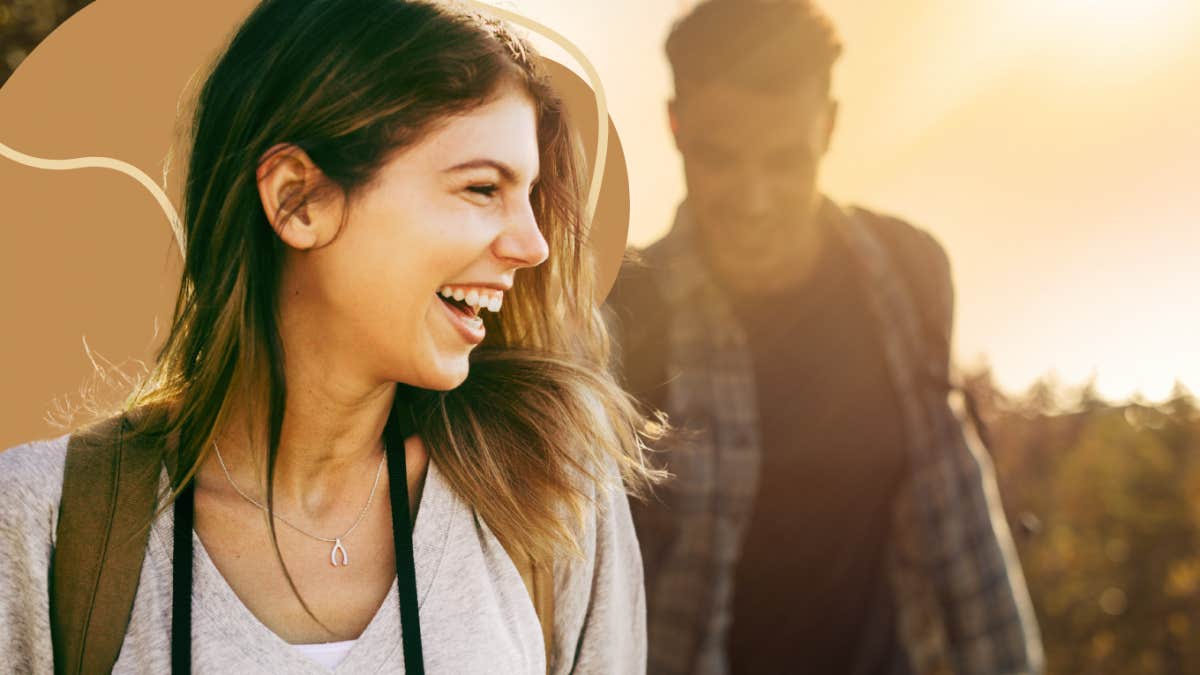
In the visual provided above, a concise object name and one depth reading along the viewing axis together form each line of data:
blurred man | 2.99
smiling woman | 1.46
